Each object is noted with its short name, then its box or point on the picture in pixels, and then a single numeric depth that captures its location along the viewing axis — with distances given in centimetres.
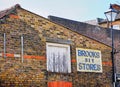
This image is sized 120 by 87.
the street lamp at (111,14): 1899
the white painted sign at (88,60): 1984
